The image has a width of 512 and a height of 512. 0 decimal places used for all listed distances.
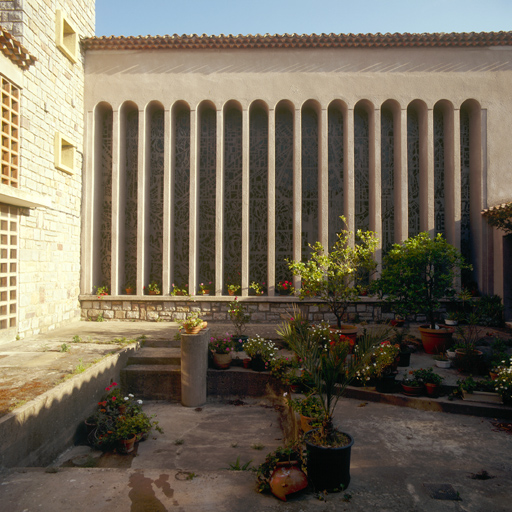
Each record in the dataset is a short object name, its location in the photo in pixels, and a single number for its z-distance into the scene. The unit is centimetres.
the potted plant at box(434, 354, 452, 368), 760
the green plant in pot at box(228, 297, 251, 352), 867
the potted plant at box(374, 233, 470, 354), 859
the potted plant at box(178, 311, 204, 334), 732
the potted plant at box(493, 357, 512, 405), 578
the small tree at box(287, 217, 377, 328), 853
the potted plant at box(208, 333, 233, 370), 793
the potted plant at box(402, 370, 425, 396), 626
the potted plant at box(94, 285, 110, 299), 1143
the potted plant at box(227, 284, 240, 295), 1159
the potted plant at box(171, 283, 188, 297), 1155
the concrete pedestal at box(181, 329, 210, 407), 722
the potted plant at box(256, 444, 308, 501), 357
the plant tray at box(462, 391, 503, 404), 596
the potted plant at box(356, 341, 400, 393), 643
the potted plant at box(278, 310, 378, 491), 368
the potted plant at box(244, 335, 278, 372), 775
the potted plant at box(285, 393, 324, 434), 502
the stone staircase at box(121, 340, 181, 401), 764
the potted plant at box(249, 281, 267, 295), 1143
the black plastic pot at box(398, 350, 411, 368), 764
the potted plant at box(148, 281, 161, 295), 1169
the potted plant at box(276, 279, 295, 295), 1154
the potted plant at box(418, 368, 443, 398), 620
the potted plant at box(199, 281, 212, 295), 1169
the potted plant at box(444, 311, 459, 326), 1052
